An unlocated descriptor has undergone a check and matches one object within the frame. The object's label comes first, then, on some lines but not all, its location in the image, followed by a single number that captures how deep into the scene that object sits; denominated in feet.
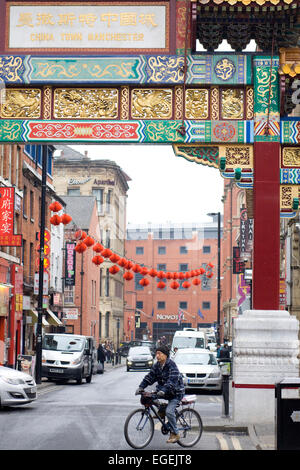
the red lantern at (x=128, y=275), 129.90
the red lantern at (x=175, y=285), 159.51
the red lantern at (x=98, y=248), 116.67
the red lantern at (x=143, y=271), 134.46
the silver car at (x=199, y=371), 92.68
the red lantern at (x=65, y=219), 101.24
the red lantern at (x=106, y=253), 116.28
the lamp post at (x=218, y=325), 191.89
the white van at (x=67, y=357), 108.17
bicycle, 42.93
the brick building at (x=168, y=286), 368.48
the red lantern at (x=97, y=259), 120.88
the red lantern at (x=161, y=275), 142.80
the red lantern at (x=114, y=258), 119.14
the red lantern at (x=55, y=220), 98.62
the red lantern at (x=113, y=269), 123.54
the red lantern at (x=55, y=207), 100.50
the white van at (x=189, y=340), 157.89
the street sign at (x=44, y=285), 115.67
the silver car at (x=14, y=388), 63.24
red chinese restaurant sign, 108.47
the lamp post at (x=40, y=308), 99.91
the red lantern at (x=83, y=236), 109.40
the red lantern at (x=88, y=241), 108.99
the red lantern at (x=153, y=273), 137.92
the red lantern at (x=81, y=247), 110.83
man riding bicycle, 43.83
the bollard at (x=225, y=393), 59.93
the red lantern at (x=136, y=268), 128.58
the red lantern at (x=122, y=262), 123.24
